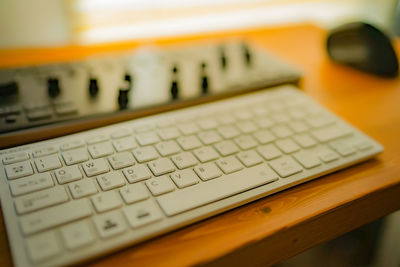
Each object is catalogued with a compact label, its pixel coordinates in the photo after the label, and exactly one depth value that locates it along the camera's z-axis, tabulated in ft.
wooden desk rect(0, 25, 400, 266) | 0.96
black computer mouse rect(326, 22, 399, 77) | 2.06
